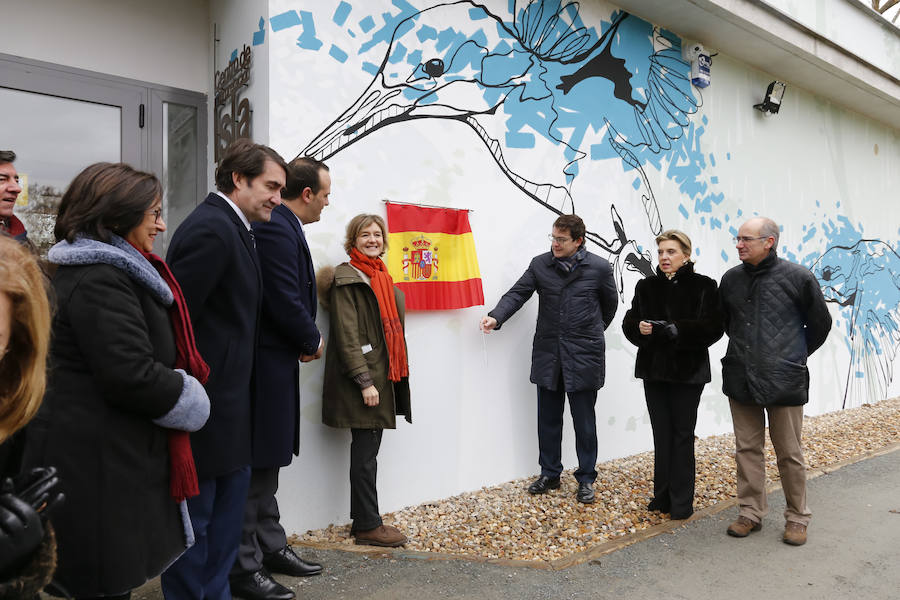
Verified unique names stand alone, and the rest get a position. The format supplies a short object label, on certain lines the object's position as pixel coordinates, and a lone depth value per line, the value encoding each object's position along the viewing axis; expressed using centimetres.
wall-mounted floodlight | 720
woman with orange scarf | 353
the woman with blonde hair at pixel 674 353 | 400
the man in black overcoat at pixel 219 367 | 223
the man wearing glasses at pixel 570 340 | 450
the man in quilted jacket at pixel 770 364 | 373
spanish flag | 429
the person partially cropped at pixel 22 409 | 106
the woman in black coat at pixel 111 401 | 172
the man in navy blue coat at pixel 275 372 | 279
